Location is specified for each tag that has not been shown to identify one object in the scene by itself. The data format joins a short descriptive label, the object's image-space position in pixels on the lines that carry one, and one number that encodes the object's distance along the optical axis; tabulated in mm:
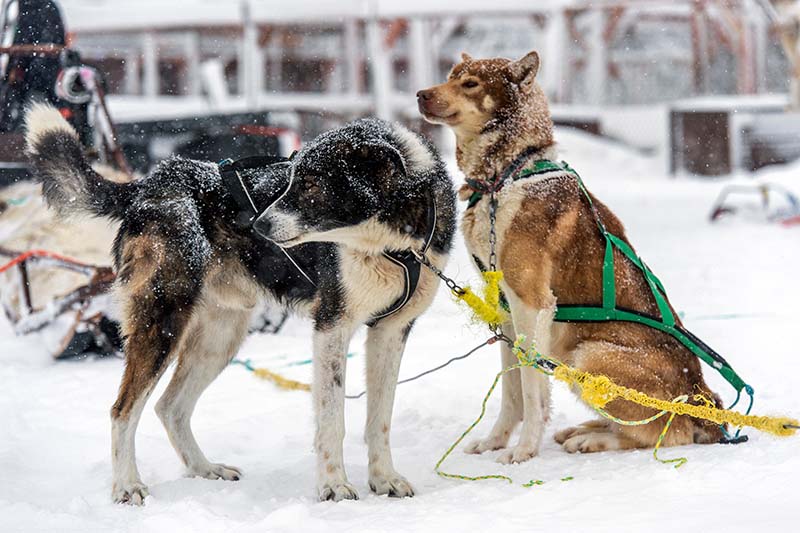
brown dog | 3484
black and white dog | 3164
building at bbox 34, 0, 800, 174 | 15695
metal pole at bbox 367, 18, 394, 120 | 15117
